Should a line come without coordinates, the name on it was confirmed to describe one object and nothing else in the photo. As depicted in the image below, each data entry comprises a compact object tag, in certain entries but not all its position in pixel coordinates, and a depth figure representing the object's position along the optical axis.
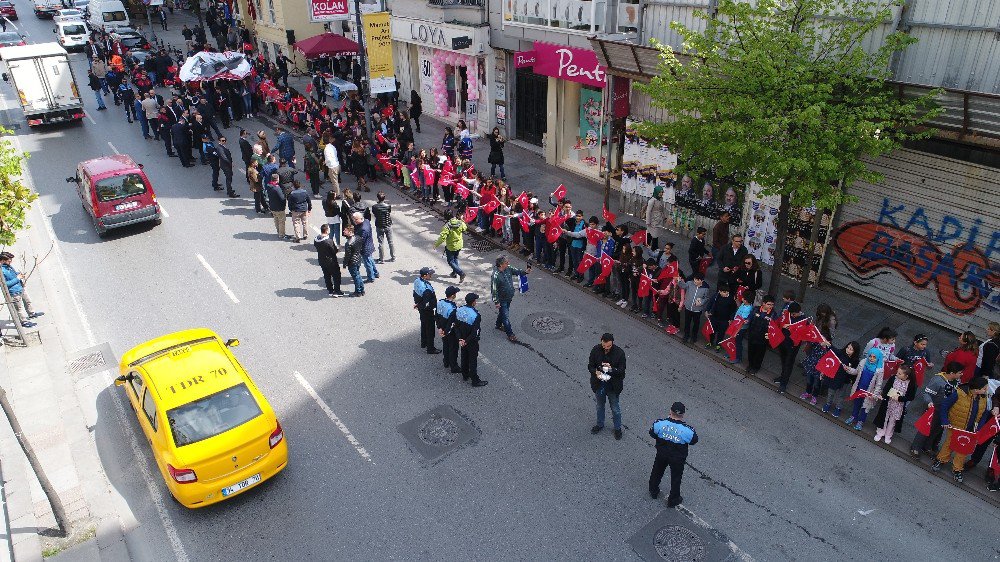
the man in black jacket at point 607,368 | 9.47
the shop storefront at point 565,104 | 18.83
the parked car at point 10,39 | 40.50
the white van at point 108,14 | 44.88
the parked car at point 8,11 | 55.46
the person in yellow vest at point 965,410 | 8.78
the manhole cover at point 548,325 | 13.17
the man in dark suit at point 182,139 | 21.66
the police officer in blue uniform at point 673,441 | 8.23
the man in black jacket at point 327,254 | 13.85
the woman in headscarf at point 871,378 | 9.69
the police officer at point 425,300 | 11.80
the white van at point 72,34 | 43.41
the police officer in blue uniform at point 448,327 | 11.13
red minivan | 17.00
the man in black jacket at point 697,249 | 13.52
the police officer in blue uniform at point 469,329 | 10.88
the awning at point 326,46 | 29.14
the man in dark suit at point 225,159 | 19.78
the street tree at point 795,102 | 10.38
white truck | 25.81
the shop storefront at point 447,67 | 23.92
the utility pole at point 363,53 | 21.22
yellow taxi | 8.59
